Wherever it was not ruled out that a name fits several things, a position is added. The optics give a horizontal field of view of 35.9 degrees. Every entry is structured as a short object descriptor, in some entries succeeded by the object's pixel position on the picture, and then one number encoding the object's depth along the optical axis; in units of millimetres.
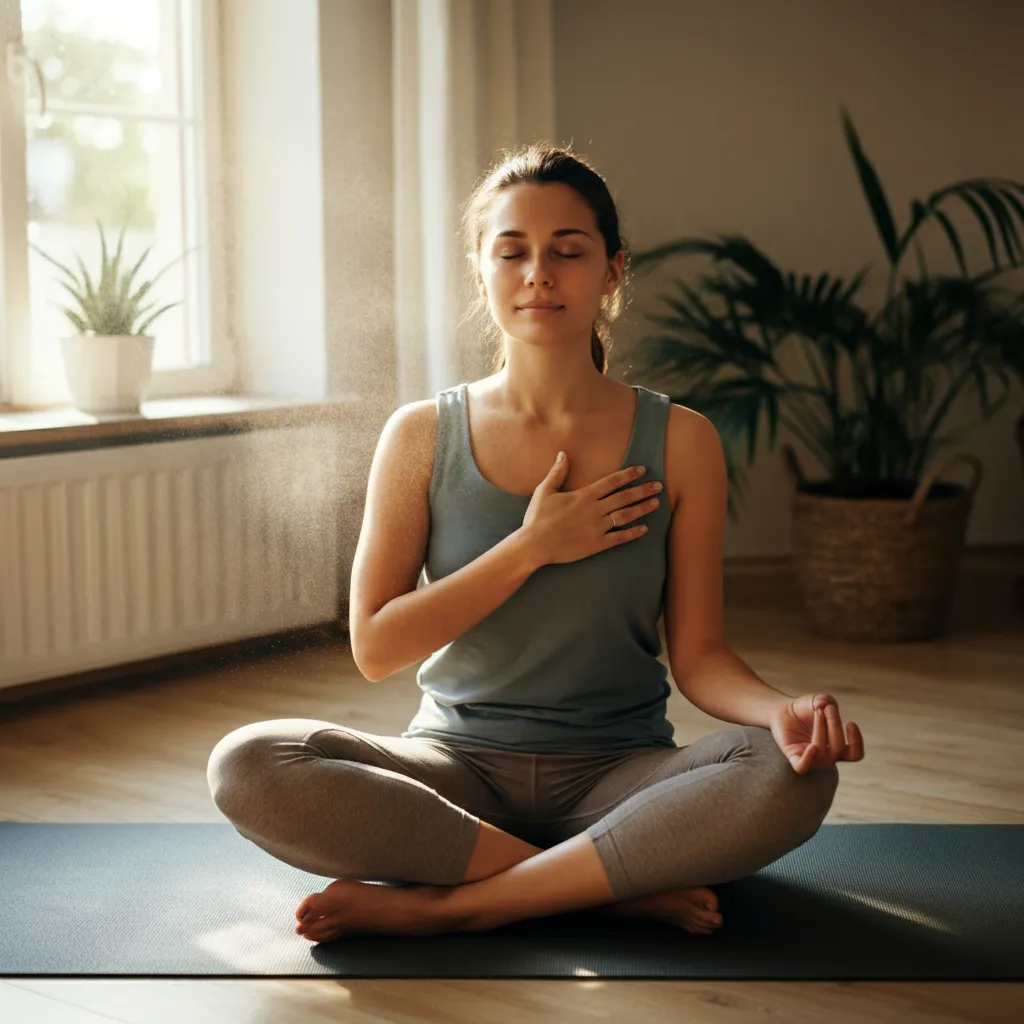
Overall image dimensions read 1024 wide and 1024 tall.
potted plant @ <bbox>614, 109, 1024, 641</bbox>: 3432
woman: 1651
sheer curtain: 3391
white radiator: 2906
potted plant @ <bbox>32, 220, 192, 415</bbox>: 3094
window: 3127
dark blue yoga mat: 1624
